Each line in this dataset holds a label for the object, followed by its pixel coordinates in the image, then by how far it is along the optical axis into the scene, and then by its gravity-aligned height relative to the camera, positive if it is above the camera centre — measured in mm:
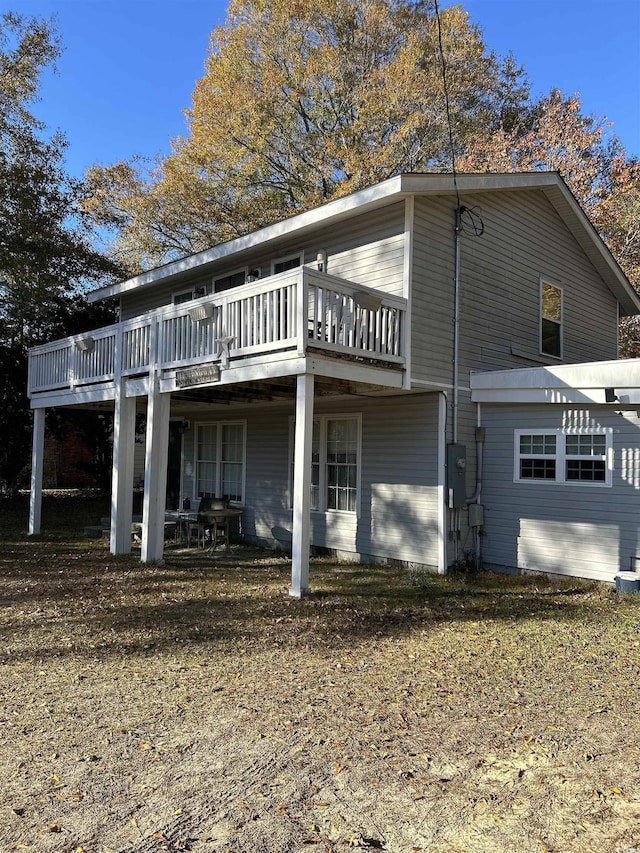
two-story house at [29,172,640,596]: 8203 +1623
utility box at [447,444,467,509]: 9227 -199
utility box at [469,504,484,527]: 9609 -832
